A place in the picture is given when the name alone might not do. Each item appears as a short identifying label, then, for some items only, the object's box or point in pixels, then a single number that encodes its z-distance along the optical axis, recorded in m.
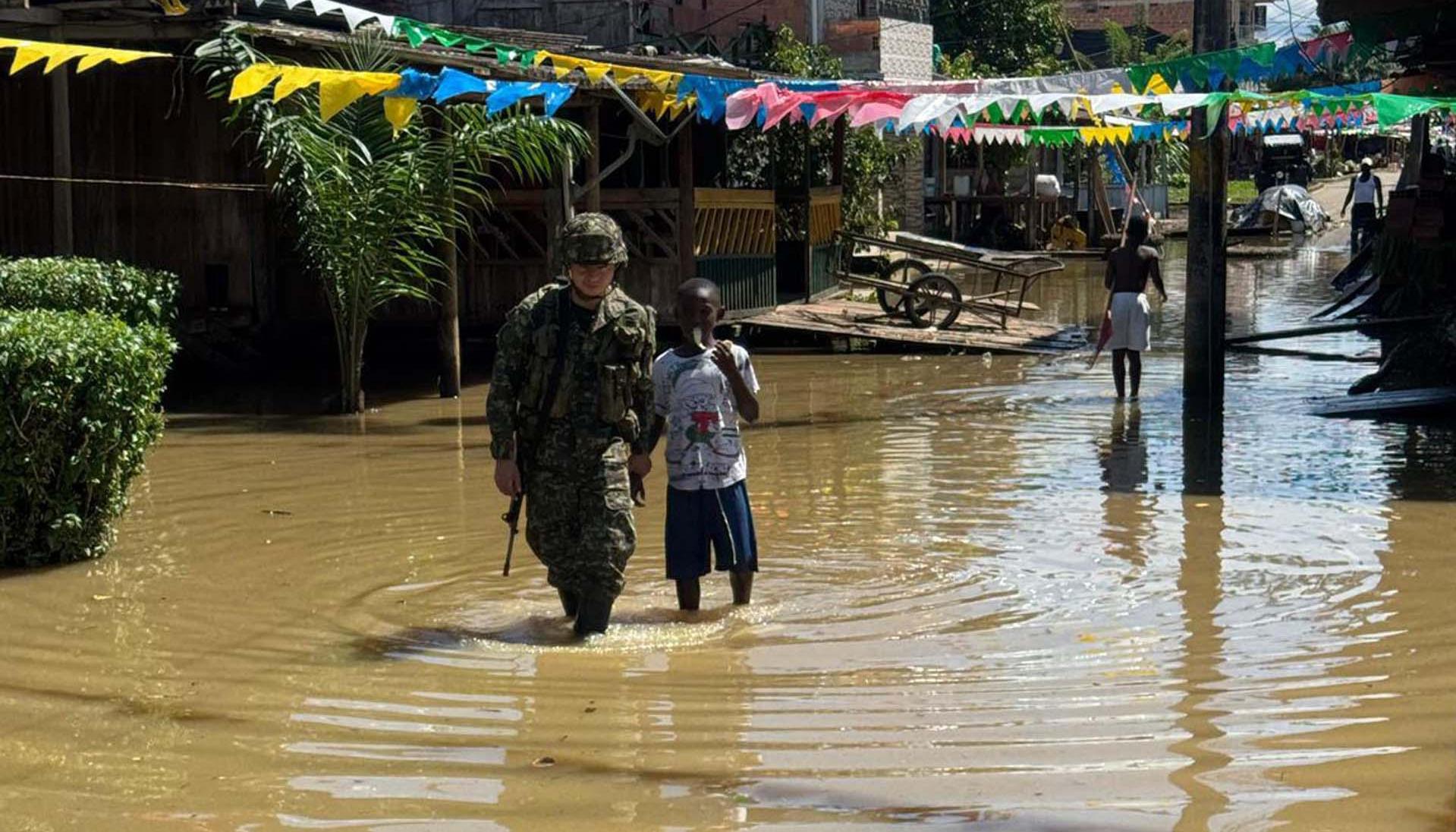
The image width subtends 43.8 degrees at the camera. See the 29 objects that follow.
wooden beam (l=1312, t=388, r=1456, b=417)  13.48
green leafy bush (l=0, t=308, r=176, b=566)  8.15
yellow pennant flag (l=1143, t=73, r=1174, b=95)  13.73
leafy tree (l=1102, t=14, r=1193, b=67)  45.78
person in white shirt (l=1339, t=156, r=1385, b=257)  29.25
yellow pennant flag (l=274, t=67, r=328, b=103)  11.07
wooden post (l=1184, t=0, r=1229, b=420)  13.76
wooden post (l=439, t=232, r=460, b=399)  14.74
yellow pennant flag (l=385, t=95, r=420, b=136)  11.36
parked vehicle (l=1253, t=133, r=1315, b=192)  54.78
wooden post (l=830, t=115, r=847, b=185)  22.94
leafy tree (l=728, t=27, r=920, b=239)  21.23
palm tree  13.47
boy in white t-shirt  7.36
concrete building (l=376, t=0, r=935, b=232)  27.11
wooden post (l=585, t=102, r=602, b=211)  15.70
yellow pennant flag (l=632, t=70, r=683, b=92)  12.27
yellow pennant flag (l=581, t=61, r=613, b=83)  12.02
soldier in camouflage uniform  6.90
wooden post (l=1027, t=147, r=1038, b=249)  33.56
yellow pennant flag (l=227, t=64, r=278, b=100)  11.01
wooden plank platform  18.84
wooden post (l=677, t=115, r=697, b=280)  17.56
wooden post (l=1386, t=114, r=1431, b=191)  24.79
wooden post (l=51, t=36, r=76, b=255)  13.40
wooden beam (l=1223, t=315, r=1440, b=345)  14.45
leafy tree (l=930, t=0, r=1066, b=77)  42.66
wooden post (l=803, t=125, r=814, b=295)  21.23
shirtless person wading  14.55
